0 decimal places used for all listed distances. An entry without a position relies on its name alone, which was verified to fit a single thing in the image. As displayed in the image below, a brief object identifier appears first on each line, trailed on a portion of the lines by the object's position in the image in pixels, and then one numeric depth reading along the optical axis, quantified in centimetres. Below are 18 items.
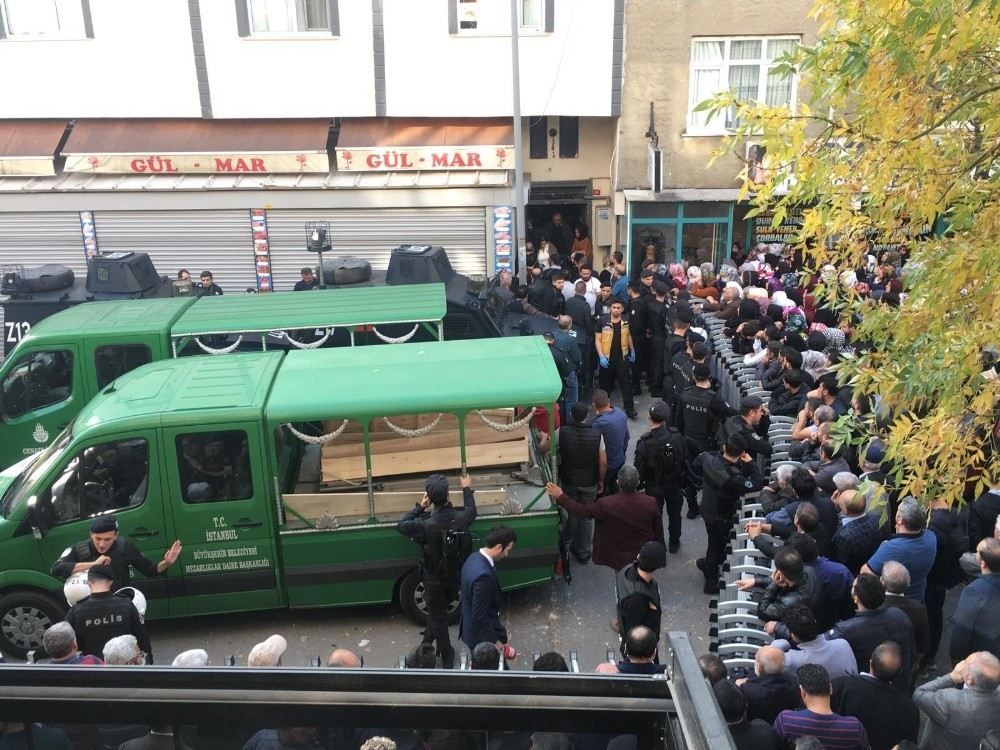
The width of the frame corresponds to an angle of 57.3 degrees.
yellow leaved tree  421
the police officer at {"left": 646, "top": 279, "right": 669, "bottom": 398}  1236
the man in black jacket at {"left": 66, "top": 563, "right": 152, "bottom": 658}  604
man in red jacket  746
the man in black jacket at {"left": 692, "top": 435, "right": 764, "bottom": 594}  773
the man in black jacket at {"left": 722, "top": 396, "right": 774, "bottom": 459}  823
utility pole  1554
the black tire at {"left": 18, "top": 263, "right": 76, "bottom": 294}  1270
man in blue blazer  639
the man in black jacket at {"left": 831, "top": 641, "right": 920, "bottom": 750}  484
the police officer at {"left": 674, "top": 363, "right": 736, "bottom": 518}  884
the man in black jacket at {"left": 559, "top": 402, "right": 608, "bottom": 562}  827
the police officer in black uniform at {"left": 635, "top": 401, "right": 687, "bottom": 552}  830
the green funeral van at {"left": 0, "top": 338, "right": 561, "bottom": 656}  735
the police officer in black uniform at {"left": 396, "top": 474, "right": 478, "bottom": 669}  702
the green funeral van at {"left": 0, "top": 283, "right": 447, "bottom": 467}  1014
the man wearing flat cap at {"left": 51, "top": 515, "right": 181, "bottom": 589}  673
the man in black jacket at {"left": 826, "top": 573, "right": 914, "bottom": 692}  538
